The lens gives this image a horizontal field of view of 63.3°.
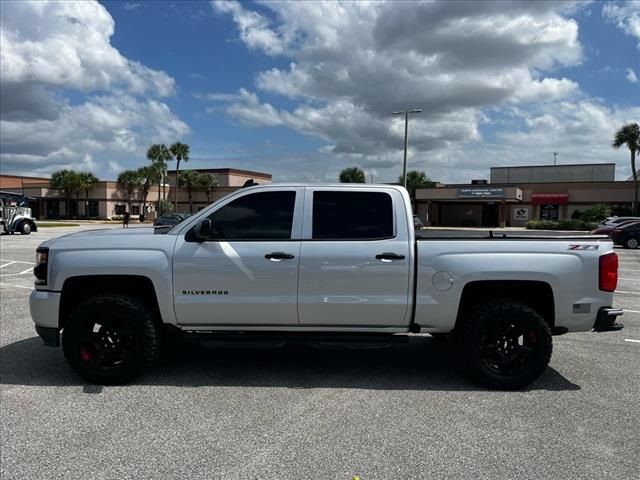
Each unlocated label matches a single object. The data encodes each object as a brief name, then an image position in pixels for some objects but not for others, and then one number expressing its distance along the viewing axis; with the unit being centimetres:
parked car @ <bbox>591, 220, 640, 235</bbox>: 2558
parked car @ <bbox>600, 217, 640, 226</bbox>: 2841
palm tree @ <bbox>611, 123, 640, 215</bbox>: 5609
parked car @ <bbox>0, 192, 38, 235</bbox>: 3056
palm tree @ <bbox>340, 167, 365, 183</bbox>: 7731
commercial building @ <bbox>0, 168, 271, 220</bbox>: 7412
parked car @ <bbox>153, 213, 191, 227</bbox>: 3132
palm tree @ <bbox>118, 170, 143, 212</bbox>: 7481
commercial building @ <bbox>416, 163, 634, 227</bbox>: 5653
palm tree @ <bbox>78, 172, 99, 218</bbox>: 7312
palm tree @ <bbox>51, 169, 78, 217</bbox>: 7250
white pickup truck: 470
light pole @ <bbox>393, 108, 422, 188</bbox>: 3277
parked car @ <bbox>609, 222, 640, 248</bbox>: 2472
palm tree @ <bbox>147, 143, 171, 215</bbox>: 7781
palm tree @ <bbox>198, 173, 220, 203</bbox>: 8119
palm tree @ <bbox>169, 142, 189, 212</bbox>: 7838
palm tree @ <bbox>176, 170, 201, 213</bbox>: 8112
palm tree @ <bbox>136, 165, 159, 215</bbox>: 7594
